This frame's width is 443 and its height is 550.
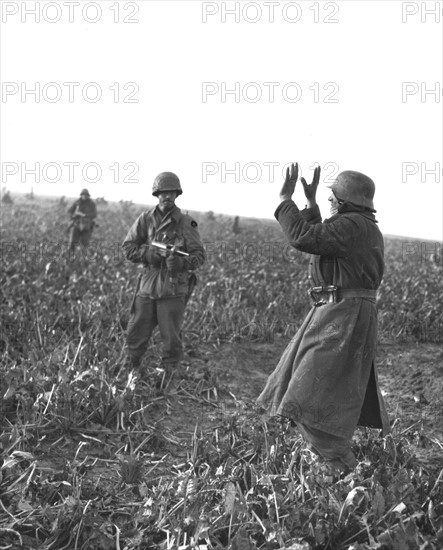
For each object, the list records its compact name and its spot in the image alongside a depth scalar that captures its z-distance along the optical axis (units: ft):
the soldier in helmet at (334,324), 11.12
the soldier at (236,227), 85.16
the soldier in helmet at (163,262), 18.74
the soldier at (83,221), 47.84
